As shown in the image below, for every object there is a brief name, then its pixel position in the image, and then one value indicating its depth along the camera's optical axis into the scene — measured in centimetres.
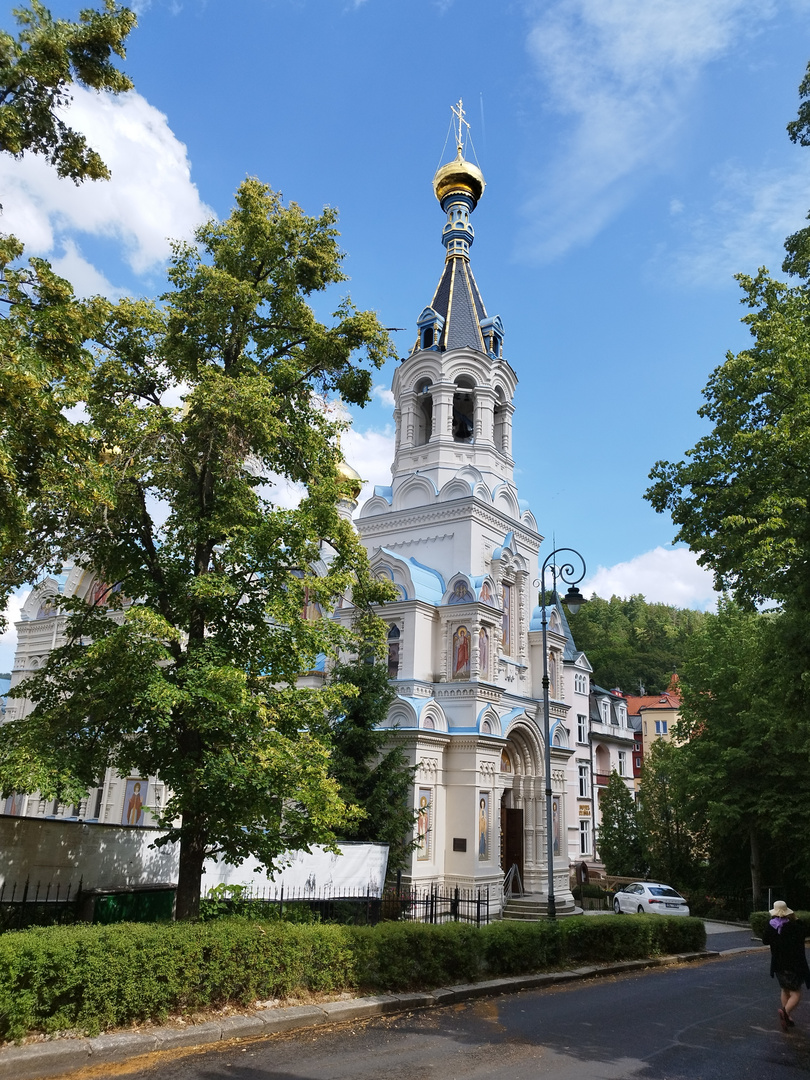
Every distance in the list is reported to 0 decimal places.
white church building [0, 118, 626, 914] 2159
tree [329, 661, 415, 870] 1809
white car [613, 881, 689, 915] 2239
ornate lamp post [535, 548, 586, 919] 1670
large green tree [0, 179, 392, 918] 940
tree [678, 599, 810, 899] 2445
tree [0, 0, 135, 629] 728
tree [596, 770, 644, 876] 3077
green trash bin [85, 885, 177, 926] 1019
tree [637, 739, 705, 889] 2980
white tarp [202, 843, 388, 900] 1245
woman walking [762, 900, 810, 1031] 945
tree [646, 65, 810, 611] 1211
